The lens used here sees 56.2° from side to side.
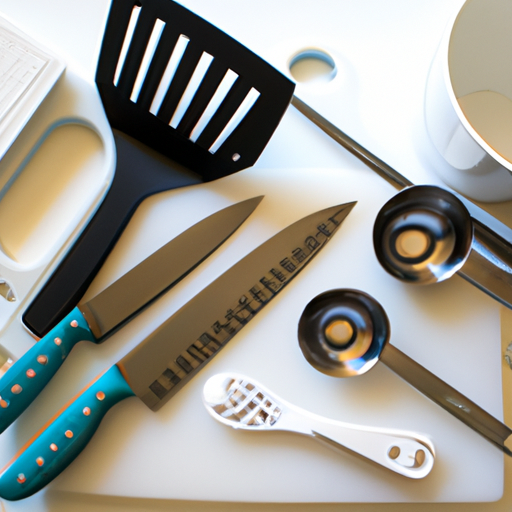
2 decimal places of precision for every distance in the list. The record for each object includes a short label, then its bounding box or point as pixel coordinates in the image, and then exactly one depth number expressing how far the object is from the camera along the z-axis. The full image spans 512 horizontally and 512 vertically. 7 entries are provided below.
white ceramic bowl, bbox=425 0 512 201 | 0.49
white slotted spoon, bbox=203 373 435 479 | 0.54
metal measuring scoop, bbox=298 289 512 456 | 0.56
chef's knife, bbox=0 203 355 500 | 0.52
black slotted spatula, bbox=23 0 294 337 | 0.53
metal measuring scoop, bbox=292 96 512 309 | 0.57
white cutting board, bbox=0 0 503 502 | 0.56
